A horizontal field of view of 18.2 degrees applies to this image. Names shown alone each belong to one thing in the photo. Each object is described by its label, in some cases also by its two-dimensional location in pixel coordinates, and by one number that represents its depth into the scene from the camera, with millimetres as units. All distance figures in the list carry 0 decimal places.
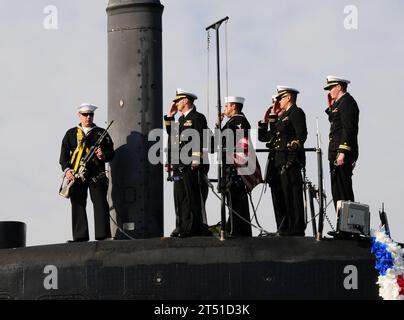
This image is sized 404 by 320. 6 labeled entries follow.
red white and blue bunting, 15086
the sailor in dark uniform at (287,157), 17273
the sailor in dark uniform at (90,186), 17938
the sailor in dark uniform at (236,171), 17125
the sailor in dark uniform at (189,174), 17125
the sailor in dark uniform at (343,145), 17141
